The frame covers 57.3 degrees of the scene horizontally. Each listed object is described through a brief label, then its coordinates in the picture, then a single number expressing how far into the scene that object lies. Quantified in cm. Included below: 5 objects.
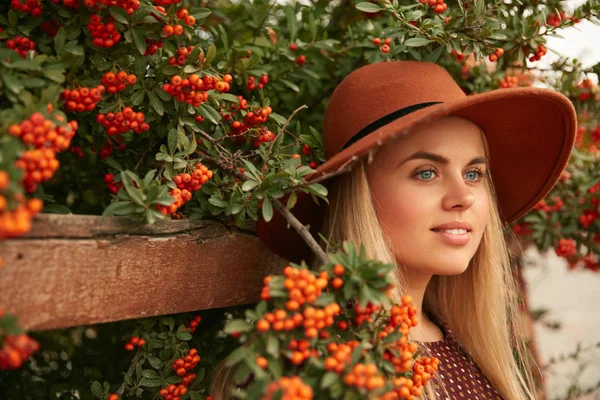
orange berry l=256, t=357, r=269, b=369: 98
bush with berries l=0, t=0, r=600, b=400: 101
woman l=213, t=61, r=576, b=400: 154
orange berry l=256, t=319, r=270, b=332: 99
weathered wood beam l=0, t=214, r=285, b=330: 104
